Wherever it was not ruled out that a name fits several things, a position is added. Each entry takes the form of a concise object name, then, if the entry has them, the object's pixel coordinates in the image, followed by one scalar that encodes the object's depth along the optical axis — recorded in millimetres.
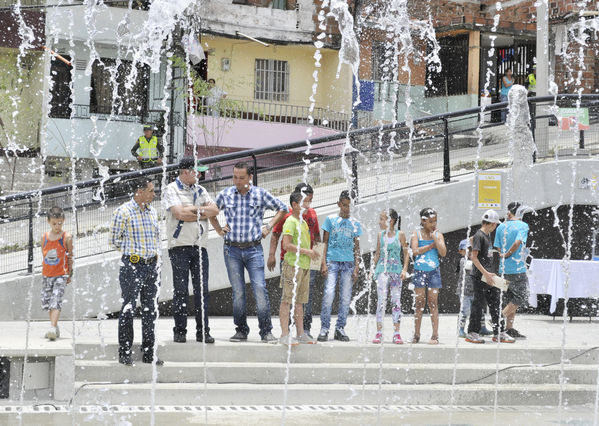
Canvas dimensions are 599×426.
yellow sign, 14055
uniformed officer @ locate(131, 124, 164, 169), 19219
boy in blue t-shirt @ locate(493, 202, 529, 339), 11328
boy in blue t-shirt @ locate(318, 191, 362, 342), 10539
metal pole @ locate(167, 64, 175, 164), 25800
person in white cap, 11062
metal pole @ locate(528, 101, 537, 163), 14688
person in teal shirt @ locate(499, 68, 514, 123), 26400
